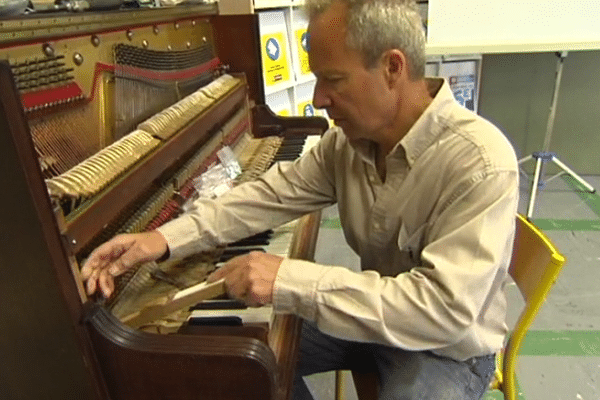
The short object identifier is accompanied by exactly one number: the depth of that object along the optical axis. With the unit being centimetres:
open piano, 73
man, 92
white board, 345
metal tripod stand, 332
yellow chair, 116
